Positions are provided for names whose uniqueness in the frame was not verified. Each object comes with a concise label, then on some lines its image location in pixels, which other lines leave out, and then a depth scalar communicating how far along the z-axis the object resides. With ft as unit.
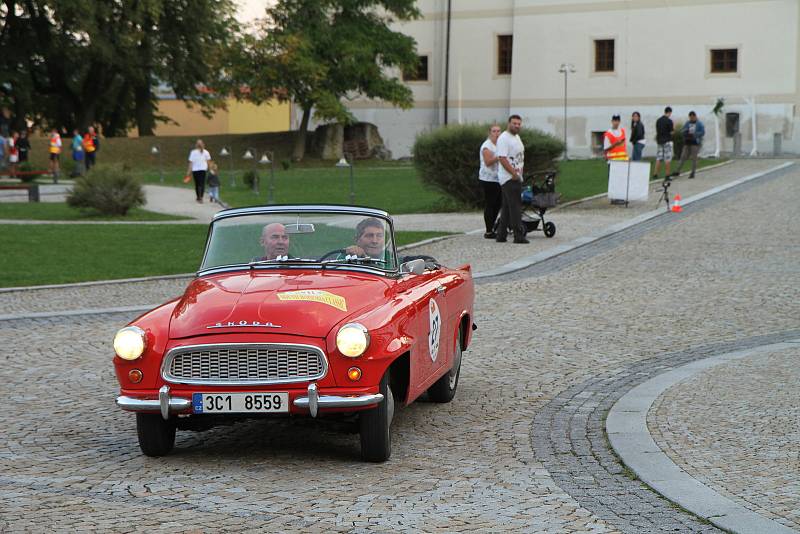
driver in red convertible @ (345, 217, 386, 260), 28.14
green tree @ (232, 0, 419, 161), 204.44
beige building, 197.47
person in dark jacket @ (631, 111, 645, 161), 113.09
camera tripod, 86.53
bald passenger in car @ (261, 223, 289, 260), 27.78
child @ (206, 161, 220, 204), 112.88
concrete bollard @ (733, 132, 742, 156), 188.65
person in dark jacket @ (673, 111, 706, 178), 116.33
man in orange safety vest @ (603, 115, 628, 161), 94.99
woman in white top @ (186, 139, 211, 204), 110.11
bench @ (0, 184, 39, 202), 112.98
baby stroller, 70.13
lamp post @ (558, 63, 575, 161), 215.10
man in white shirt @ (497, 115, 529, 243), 65.26
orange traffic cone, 86.51
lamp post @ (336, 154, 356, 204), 176.43
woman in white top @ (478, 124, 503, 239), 68.44
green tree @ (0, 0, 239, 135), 191.31
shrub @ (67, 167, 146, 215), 94.73
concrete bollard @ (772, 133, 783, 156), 193.16
